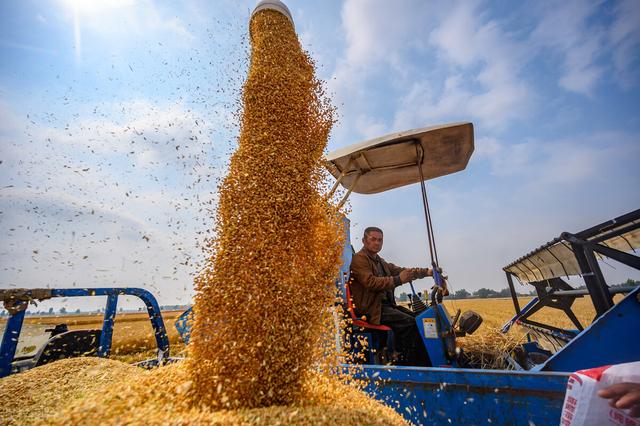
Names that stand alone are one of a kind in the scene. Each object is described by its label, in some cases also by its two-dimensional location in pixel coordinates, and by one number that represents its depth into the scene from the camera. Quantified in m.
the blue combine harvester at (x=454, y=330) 1.83
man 2.83
